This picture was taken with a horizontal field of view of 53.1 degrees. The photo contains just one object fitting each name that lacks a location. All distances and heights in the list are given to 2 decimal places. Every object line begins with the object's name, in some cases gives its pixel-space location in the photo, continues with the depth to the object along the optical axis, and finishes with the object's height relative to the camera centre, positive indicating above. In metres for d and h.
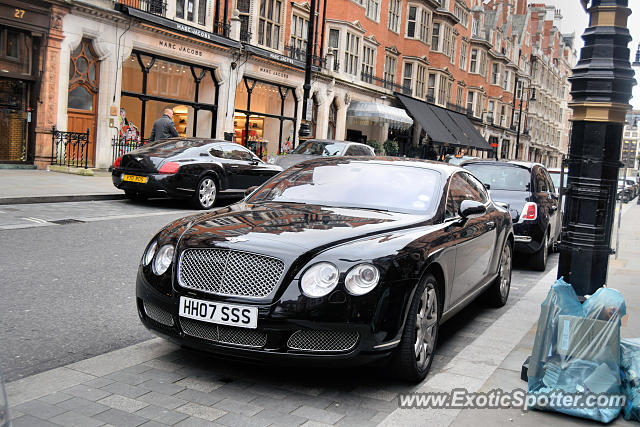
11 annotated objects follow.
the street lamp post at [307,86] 21.48 +2.85
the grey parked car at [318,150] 17.48 +0.52
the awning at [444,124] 39.97 +3.67
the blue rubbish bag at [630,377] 3.61 -1.07
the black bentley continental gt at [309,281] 3.77 -0.71
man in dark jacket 15.84 +0.68
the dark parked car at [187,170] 12.82 -0.27
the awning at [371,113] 34.66 +3.18
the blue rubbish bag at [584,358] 3.60 -0.97
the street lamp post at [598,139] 4.17 +0.32
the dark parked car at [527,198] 9.25 -0.23
